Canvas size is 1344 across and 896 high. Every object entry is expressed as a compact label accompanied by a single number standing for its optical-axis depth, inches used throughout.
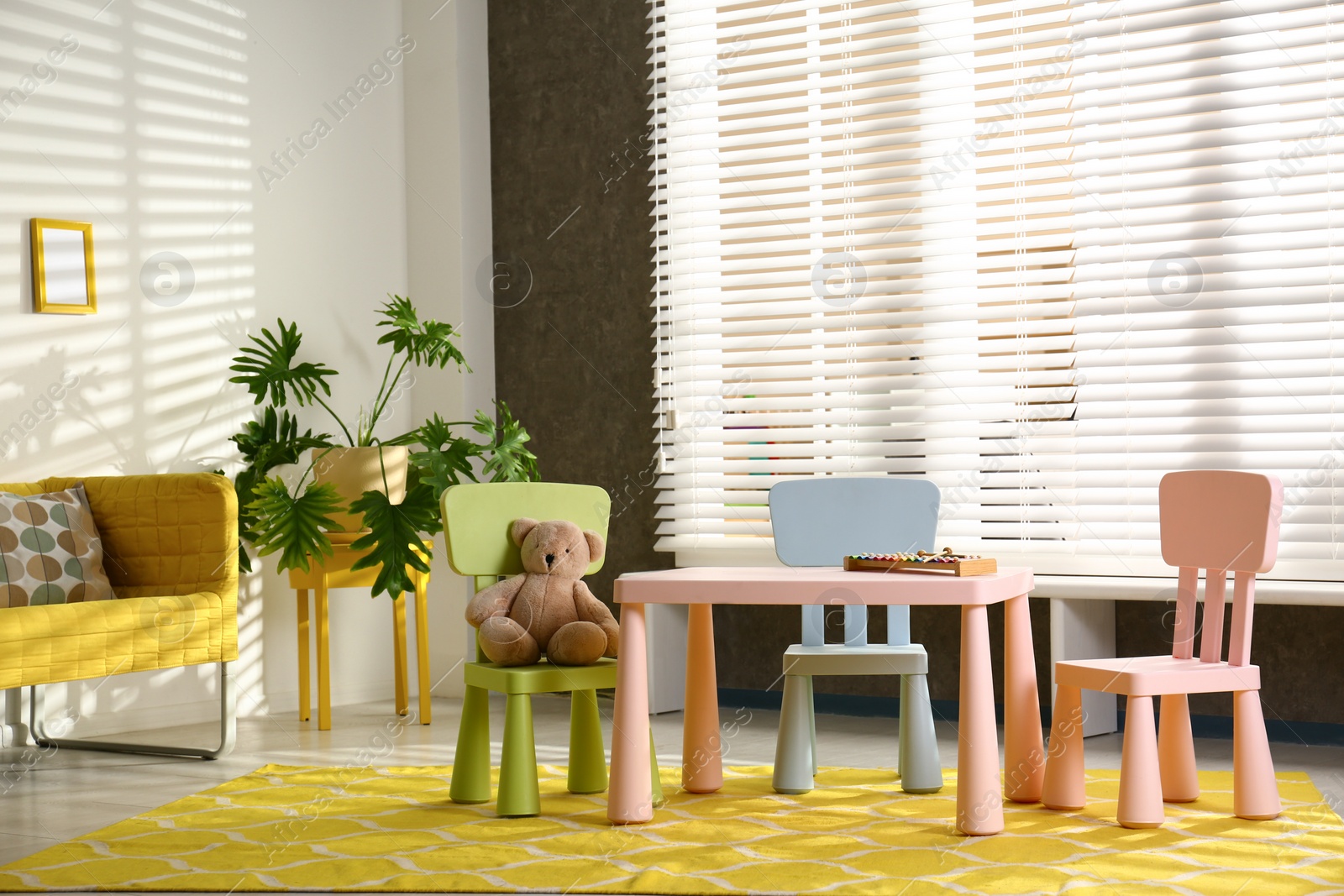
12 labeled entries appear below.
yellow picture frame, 162.9
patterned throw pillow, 144.5
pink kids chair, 110.5
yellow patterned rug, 96.0
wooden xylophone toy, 111.7
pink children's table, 107.3
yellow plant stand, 174.4
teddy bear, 122.8
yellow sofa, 140.6
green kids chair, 118.7
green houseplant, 165.3
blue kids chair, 127.7
